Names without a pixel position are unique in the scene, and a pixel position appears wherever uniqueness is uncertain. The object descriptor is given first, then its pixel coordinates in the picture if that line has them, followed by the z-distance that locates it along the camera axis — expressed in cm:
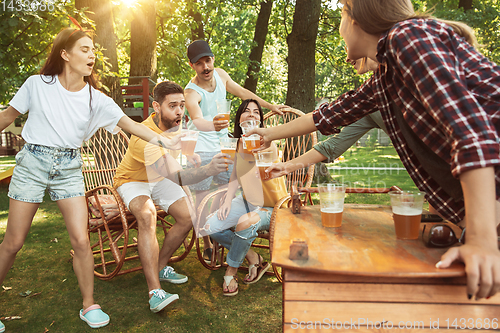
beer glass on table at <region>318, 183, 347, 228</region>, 156
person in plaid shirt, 96
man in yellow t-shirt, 274
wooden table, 111
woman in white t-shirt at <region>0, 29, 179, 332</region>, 236
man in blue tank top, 338
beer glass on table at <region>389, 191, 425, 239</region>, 137
